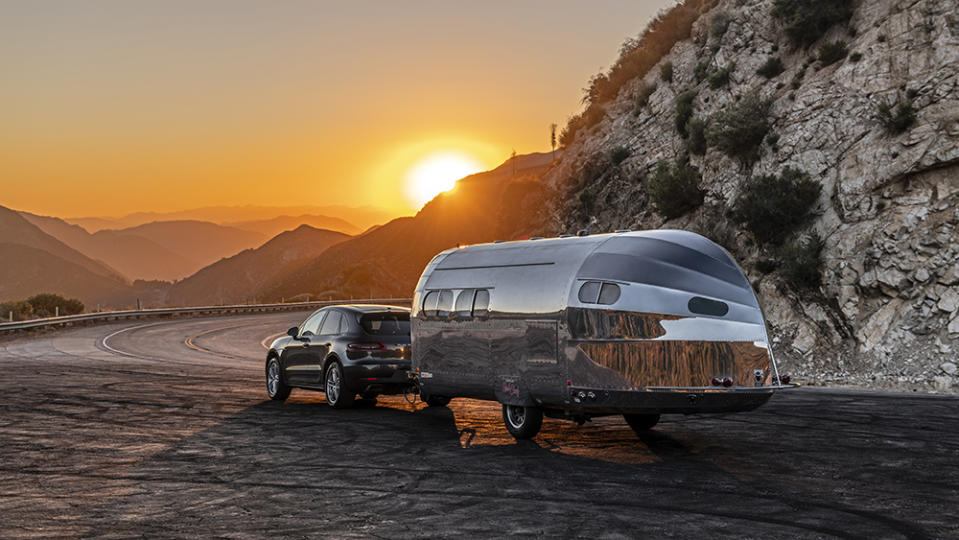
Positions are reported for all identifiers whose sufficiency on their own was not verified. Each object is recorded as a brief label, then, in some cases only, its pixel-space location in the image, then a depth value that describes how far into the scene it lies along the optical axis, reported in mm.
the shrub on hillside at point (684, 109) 37916
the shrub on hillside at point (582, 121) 51969
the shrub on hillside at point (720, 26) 39641
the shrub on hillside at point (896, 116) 26188
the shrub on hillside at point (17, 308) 57791
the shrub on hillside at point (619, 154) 41816
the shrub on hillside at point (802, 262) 25875
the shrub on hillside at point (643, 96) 43781
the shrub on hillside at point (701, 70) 39031
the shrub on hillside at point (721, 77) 36469
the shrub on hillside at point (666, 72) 42478
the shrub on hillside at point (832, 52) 31178
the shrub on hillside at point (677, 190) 33531
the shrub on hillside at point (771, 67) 34250
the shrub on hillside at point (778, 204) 27609
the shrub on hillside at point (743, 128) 31438
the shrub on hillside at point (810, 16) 32438
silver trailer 10719
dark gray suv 15383
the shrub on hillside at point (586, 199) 42281
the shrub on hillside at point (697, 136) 34762
